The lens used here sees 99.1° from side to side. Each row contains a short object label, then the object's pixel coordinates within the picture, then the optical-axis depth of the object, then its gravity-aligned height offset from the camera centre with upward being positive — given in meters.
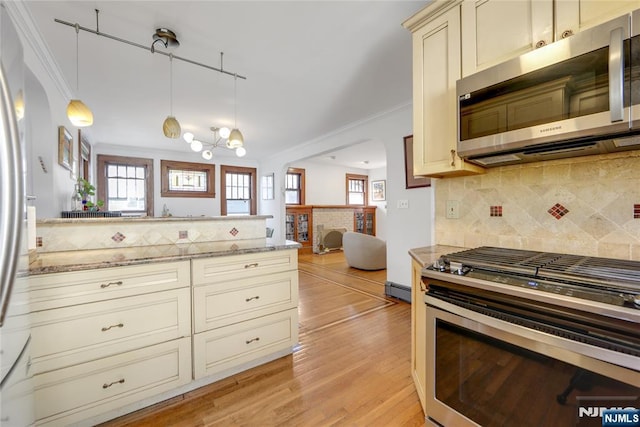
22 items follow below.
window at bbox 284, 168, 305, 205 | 7.68 +0.71
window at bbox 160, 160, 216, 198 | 6.18 +0.82
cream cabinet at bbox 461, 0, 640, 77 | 1.14 +0.87
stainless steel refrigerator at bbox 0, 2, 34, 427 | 0.60 -0.06
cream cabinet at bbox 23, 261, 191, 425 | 1.35 -0.68
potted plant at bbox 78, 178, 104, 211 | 3.37 +0.26
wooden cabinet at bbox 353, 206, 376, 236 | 8.35 -0.26
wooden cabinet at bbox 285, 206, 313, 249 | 7.23 -0.34
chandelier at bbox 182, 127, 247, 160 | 2.97 +0.86
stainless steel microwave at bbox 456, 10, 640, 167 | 0.98 +0.47
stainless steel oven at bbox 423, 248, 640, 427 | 0.82 -0.48
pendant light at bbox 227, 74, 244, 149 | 2.94 +0.81
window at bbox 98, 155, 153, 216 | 5.59 +0.64
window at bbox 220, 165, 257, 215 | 6.94 +0.60
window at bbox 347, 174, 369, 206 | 8.82 +0.75
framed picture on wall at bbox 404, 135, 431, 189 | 3.37 +0.58
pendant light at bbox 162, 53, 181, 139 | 2.50 +0.80
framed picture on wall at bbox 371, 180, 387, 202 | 8.80 +0.69
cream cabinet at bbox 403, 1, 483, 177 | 1.59 +0.76
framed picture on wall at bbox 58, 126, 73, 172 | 2.77 +0.72
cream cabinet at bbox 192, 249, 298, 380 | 1.77 -0.70
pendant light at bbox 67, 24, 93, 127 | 2.04 +0.76
